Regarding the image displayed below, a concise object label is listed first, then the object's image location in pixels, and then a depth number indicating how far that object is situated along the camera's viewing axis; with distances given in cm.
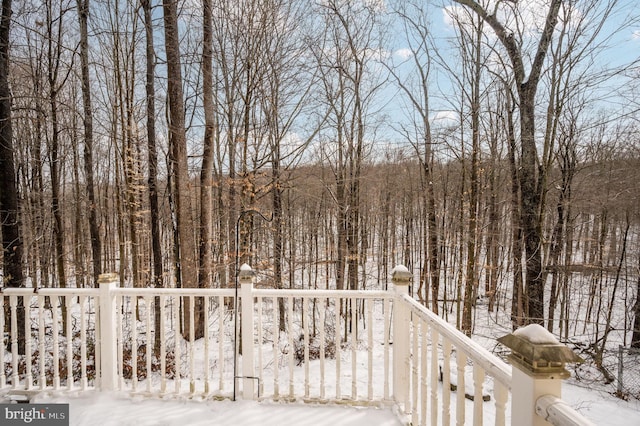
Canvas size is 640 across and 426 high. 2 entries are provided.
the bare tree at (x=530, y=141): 483
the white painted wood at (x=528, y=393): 94
